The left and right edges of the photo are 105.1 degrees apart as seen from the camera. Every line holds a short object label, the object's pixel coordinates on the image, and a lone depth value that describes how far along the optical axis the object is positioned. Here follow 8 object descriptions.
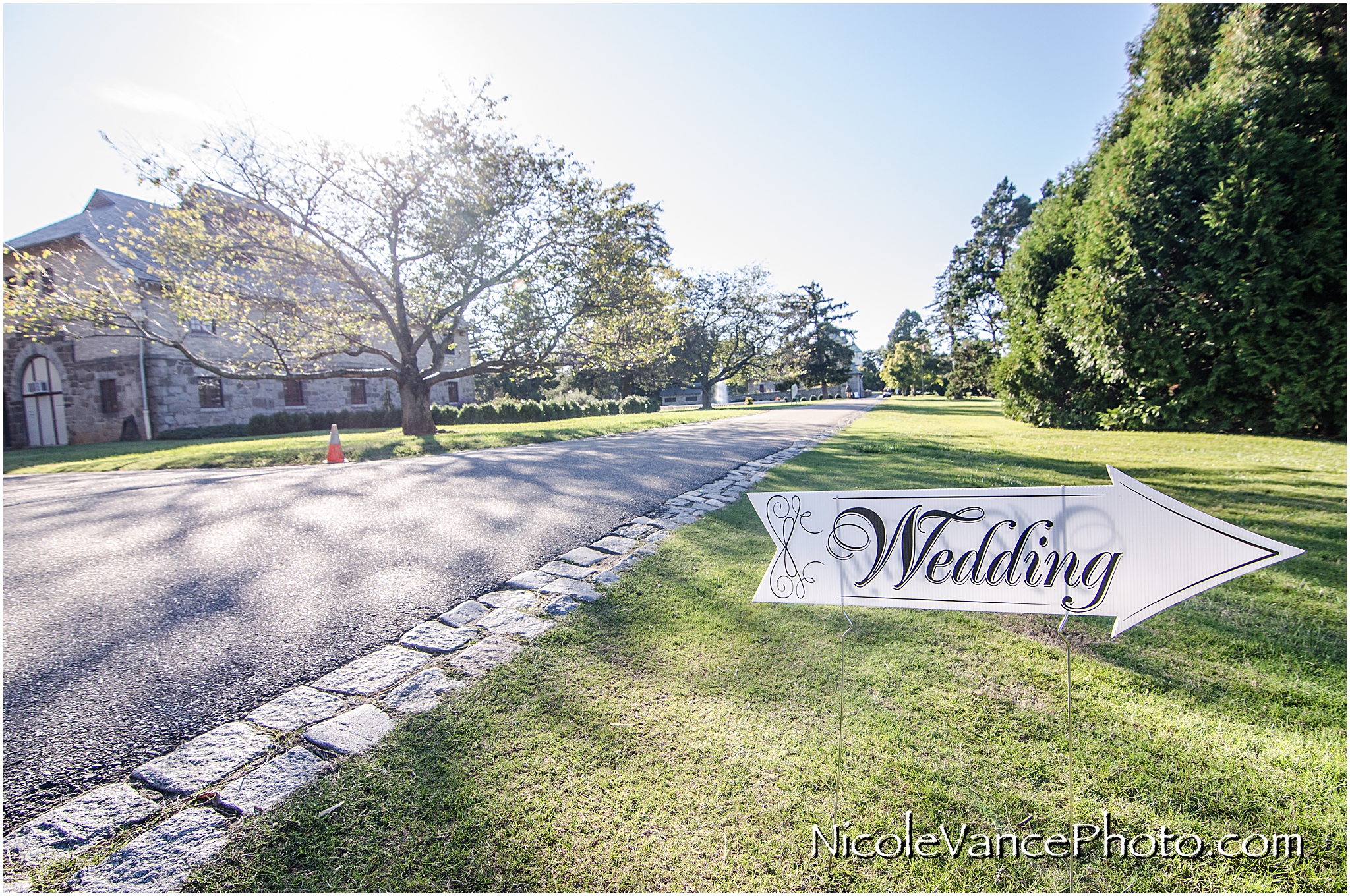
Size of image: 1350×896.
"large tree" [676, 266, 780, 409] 40.88
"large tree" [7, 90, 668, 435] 12.60
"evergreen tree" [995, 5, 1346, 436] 9.97
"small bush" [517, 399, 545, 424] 25.47
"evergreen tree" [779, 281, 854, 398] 51.88
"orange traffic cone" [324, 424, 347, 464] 10.05
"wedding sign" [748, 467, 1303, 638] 1.59
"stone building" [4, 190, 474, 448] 19.89
